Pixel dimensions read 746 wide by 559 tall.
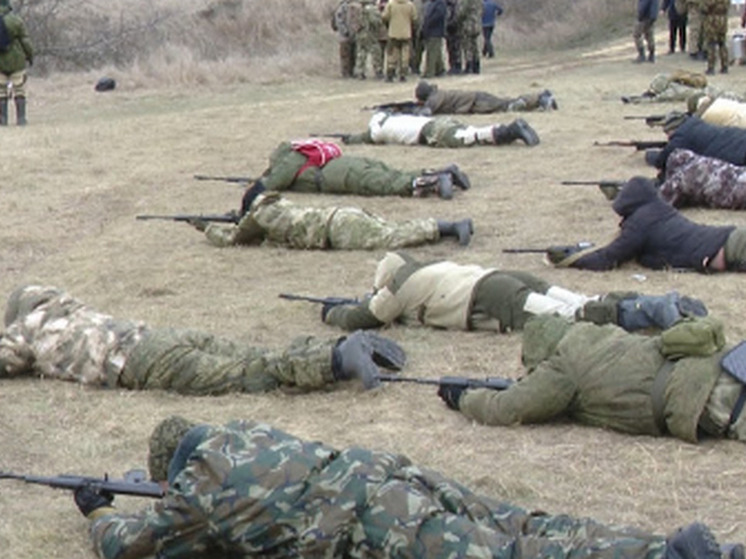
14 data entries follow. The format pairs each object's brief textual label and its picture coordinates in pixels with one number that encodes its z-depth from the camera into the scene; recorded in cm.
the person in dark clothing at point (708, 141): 1003
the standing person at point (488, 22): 2694
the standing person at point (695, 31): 2181
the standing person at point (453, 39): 2316
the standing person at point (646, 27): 2142
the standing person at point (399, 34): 2180
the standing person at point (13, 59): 1642
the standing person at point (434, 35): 2231
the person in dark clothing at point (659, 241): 792
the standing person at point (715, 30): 1931
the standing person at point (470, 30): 2303
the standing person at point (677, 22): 2300
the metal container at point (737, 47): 2094
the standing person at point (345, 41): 2291
